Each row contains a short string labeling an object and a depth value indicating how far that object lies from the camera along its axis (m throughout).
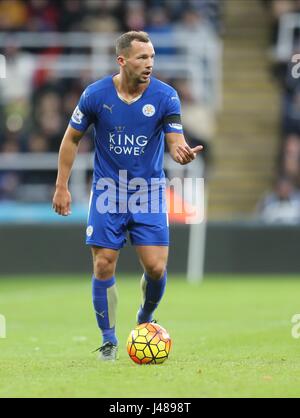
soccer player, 18.12
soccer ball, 17.37
